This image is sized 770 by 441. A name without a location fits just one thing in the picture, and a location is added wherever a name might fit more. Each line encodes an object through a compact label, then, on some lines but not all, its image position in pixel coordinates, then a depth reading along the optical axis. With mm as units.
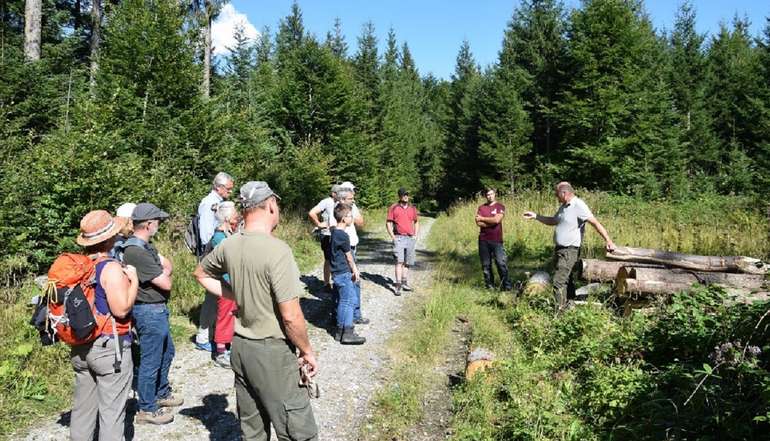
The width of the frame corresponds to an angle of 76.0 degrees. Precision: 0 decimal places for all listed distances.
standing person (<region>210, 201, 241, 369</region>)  5848
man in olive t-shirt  2918
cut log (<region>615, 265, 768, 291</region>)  6734
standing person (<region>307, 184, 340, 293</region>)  7605
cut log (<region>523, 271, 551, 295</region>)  8064
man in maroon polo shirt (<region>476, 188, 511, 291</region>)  9164
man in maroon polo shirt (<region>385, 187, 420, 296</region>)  9312
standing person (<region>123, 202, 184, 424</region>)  4258
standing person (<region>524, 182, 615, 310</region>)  7129
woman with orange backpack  3365
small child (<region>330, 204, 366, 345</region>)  6828
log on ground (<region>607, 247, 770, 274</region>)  7281
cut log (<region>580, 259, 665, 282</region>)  7719
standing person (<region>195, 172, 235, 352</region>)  6238
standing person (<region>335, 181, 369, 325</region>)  7215
